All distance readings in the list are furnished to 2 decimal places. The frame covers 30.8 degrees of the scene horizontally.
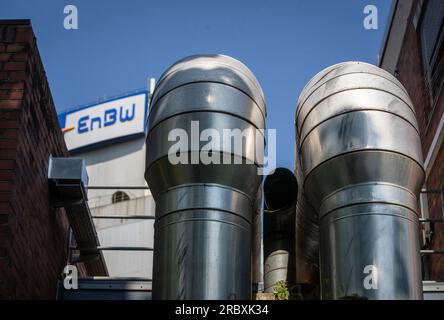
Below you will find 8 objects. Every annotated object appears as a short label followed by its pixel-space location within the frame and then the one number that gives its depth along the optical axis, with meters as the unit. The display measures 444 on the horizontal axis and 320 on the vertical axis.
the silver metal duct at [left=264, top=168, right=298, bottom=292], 8.55
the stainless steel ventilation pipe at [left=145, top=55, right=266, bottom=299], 6.00
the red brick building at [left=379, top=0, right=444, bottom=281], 9.51
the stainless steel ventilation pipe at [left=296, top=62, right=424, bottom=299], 5.93
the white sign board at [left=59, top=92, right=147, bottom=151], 32.25
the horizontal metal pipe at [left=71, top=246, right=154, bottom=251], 8.06
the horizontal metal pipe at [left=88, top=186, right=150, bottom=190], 8.82
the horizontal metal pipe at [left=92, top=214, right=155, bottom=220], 8.52
